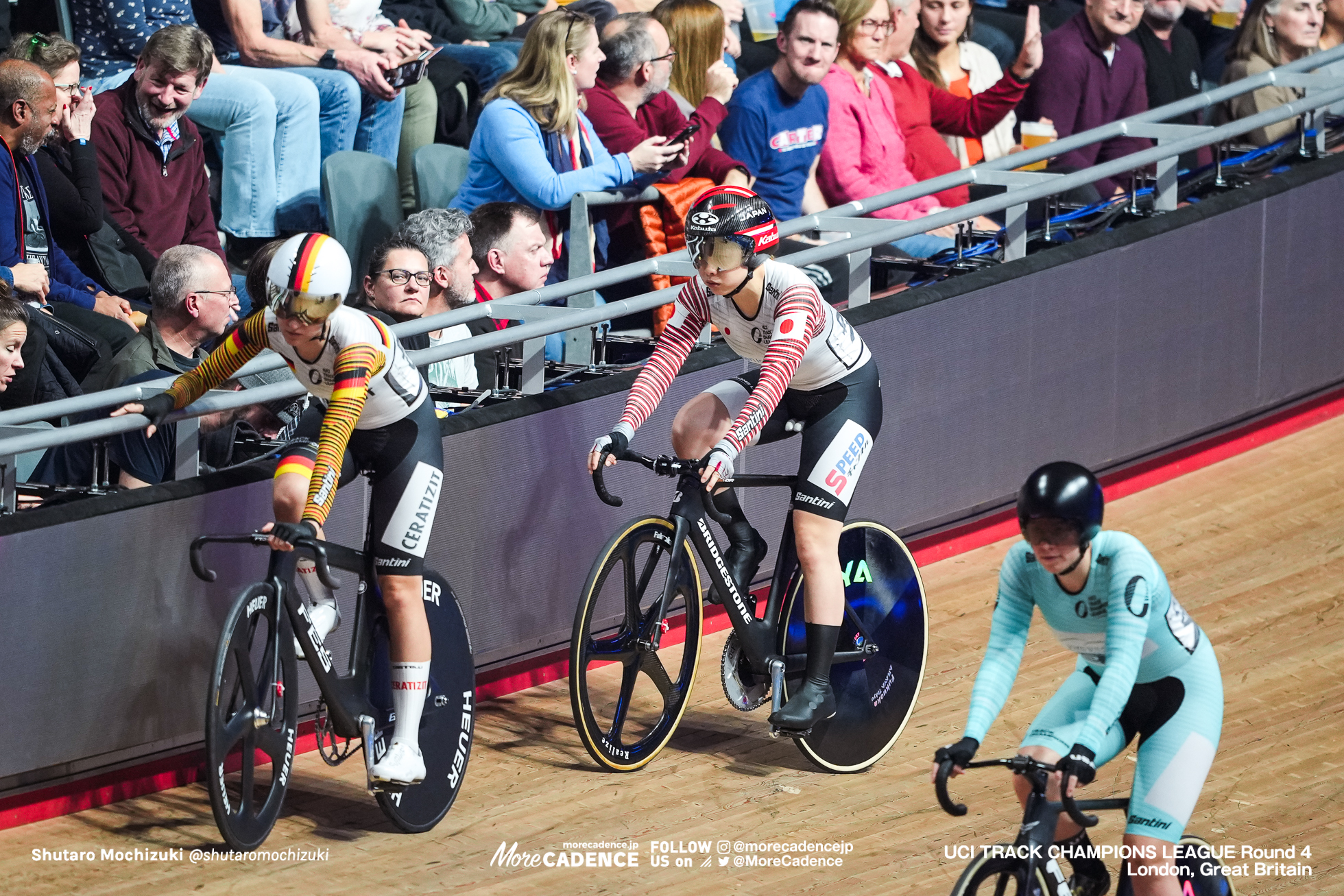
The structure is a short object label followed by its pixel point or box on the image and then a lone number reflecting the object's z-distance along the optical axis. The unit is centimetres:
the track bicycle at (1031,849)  736
